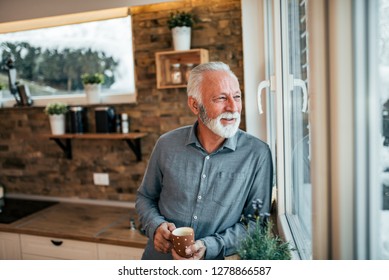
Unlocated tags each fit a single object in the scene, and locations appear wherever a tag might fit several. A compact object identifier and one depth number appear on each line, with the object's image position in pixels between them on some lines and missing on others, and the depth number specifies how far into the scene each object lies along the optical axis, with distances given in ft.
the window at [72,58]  9.32
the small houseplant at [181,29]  7.95
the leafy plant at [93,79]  9.16
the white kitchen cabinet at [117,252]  7.46
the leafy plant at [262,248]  3.60
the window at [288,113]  5.03
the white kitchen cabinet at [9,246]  8.46
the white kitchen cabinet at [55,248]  7.82
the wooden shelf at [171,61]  8.02
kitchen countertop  7.63
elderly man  4.99
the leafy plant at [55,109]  9.30
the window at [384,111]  2.22
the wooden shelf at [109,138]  8.75
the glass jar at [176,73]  8.23
